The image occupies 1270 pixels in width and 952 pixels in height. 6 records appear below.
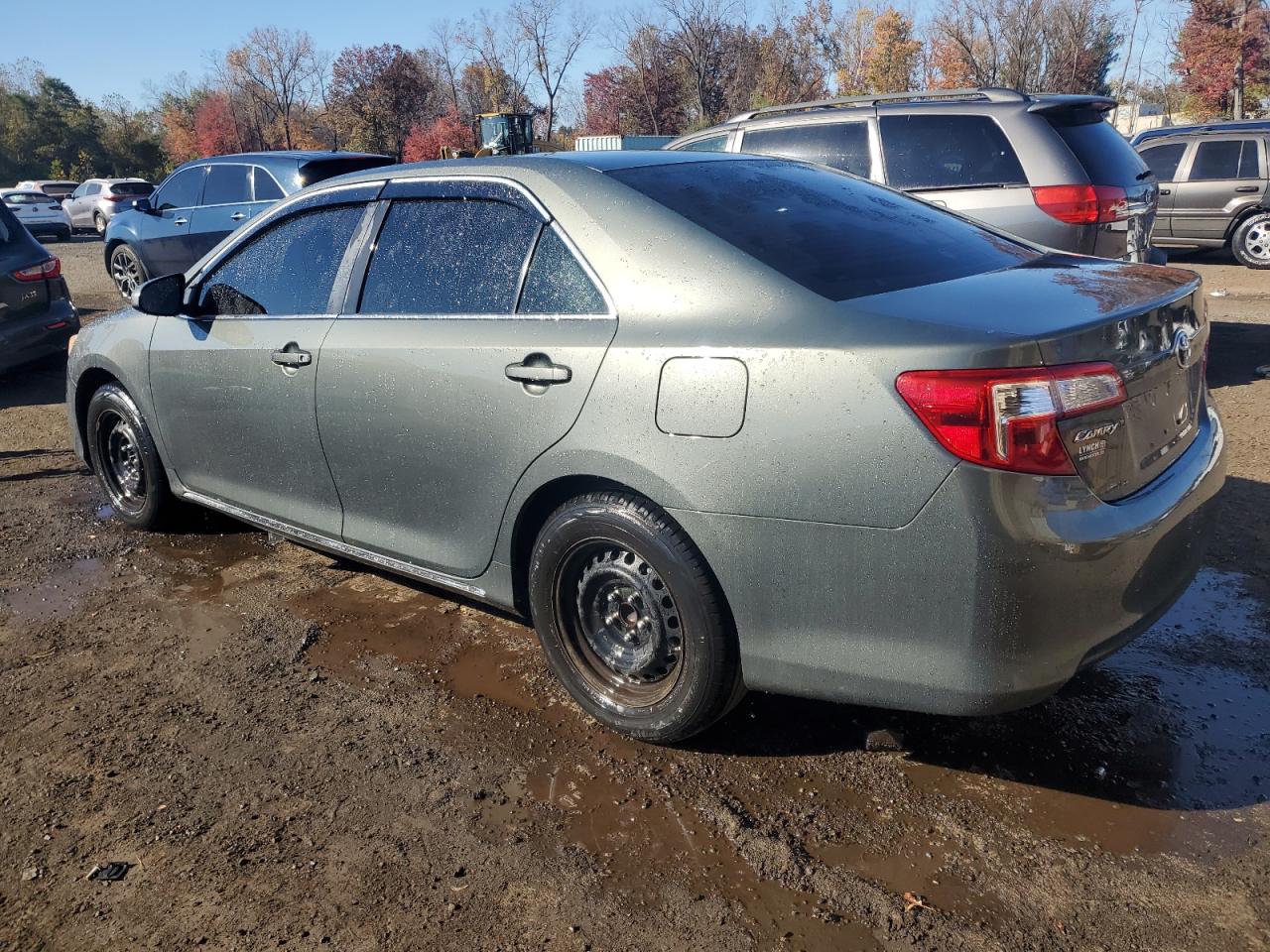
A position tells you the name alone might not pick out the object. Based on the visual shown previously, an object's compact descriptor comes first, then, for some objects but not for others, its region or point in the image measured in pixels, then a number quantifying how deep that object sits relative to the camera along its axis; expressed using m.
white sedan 27.22
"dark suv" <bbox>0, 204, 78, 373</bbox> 8.12
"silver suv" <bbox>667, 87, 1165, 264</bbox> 6.47
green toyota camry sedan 2.40
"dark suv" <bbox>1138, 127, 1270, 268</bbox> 13.02
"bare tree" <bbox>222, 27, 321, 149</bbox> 53.66
